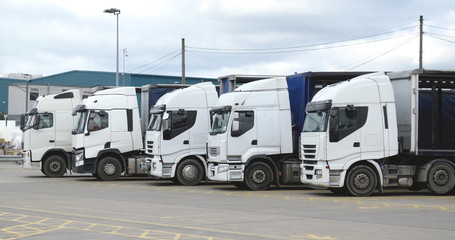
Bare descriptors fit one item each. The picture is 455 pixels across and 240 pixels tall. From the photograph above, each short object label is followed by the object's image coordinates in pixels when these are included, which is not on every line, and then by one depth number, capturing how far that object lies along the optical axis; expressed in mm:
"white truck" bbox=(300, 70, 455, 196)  19844
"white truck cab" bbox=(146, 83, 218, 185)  24781
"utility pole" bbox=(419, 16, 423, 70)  40847
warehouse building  63847
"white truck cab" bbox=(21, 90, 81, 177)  29844
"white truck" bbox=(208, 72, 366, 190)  22500
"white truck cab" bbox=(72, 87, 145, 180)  27297
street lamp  42525
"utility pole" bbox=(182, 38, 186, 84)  46450
